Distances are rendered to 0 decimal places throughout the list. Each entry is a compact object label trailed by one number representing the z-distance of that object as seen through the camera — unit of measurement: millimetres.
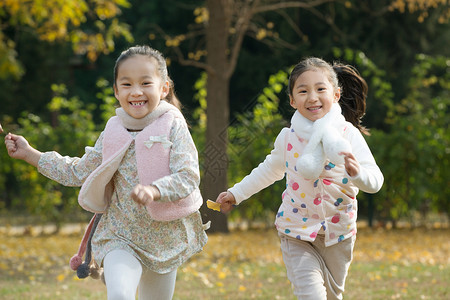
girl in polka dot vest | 6019
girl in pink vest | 5858
